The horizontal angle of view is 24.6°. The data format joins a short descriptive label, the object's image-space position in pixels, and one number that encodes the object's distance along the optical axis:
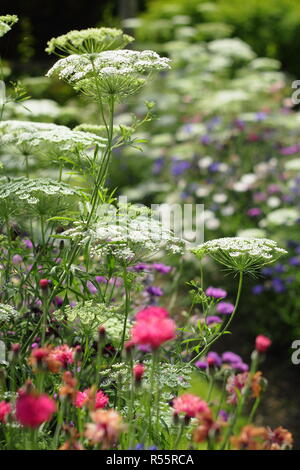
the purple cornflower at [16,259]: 2.83
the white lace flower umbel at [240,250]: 1.90
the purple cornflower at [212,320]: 2.78
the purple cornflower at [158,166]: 6.63
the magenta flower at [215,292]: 2.68
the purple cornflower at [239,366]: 2.83
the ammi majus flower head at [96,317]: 1.92
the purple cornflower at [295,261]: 4.68
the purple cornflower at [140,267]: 2.70
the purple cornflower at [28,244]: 2.80
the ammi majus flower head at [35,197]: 2.02
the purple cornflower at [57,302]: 2.49
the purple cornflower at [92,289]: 2.81
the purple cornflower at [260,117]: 6.10
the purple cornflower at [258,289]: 4.71
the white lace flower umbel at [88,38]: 2.12
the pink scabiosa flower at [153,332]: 1.26
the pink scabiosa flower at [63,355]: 1.62
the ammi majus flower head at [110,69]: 1.95
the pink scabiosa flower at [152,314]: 1.31
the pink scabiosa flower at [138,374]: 1.49
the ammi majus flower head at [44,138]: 2.15
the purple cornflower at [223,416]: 2.65
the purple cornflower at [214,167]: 5.87
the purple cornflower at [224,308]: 2.92
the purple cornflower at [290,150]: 5.92
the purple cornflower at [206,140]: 6.27
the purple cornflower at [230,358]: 2.95
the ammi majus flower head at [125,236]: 1.92
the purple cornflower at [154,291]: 2.86
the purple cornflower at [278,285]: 4.68
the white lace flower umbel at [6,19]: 2.18
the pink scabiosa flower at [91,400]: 1.41
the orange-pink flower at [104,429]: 1.25
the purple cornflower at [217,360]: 2.98
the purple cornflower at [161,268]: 2.91
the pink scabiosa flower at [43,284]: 1.63
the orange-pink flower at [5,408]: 1.46
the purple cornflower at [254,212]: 5.22
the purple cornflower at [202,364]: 2.68
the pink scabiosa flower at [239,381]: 1.69
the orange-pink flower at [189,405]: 1.39
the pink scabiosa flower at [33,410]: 1.14
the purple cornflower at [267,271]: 4.80
